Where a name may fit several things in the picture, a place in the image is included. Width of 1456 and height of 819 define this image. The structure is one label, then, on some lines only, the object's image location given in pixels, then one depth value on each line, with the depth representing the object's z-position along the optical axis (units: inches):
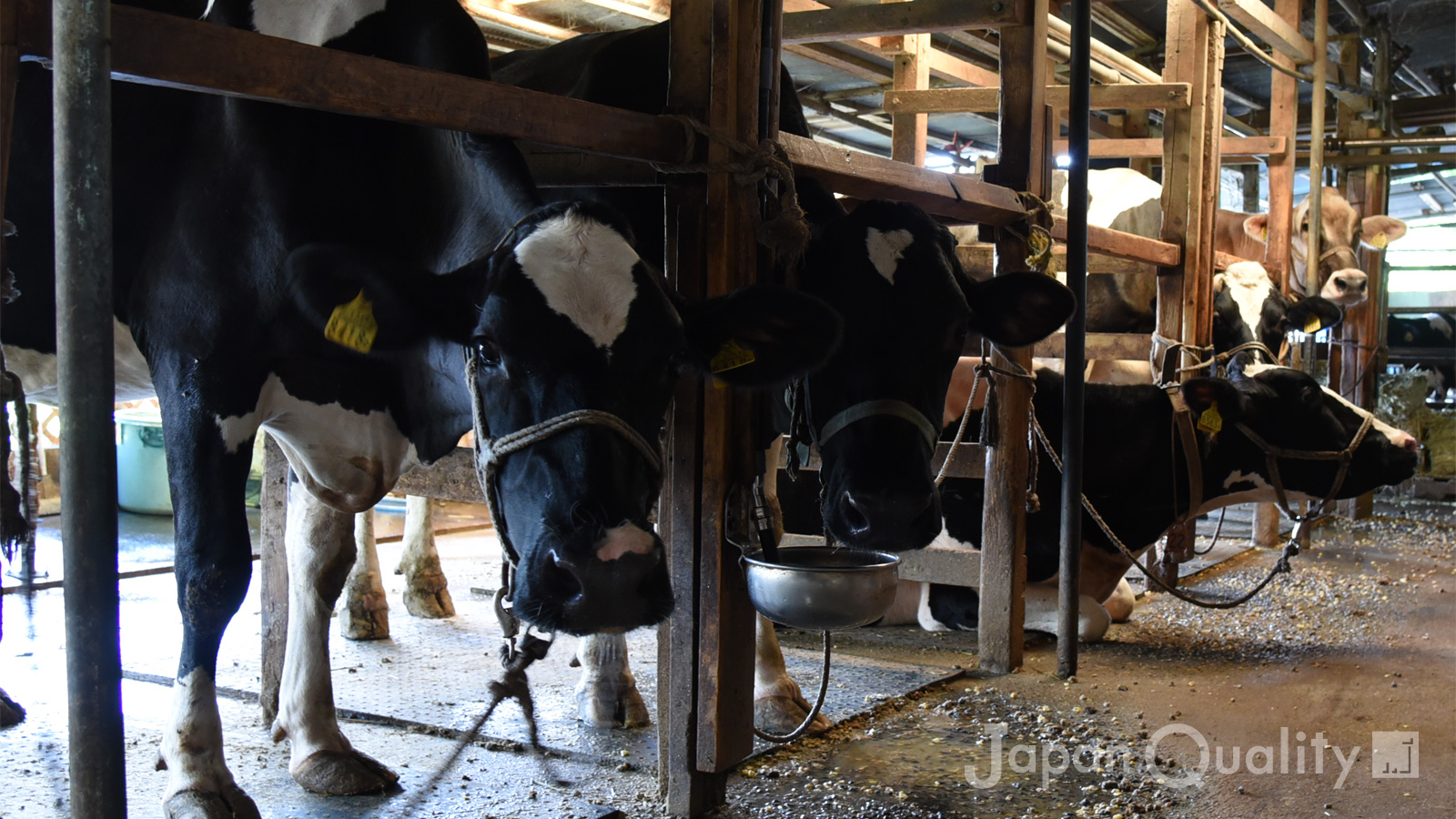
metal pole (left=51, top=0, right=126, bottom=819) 53.6
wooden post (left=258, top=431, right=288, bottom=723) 142.5
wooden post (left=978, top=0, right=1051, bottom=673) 167.3
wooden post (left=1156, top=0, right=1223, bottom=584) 236.1
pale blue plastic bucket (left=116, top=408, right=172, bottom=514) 336.5
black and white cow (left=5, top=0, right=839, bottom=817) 89.5
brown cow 356.5
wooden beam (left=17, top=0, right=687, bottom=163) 71.7
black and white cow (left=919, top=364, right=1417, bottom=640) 195.6
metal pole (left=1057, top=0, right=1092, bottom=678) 163.5
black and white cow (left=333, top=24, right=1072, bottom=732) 118.6
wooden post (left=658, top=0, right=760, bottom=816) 108.9
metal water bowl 102.4
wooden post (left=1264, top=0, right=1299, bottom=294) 309.3
